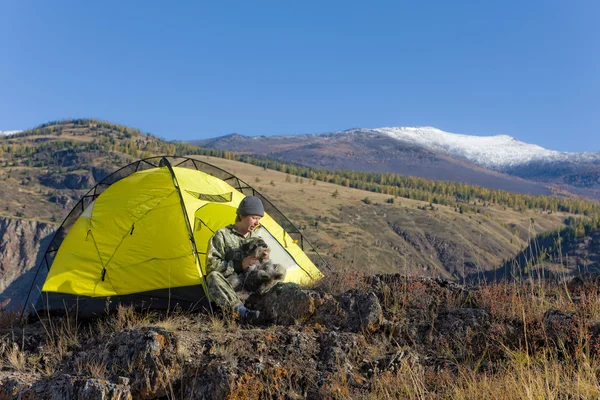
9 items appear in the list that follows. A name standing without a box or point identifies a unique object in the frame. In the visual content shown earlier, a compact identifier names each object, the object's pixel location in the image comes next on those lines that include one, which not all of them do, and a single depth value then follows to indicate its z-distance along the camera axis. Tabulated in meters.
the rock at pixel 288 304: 7.32
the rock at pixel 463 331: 6.32
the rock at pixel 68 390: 5.51
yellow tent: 9.09
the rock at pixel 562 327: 6.02
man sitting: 7.96
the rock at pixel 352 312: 6.93
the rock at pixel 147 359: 6.00
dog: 8.25
